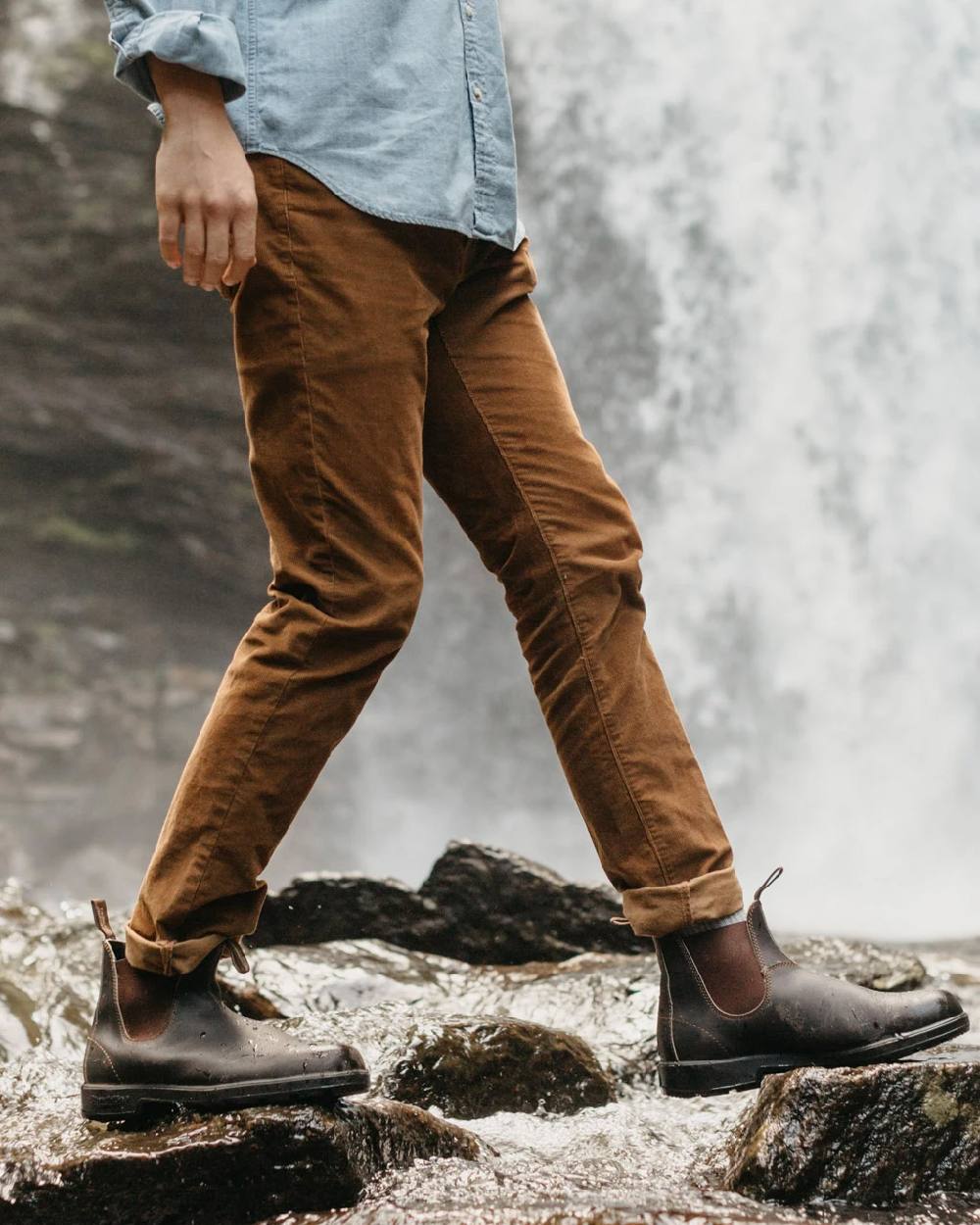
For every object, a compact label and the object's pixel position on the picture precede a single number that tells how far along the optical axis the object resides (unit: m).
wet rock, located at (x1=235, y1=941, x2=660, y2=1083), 2.81
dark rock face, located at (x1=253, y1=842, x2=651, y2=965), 4.00
